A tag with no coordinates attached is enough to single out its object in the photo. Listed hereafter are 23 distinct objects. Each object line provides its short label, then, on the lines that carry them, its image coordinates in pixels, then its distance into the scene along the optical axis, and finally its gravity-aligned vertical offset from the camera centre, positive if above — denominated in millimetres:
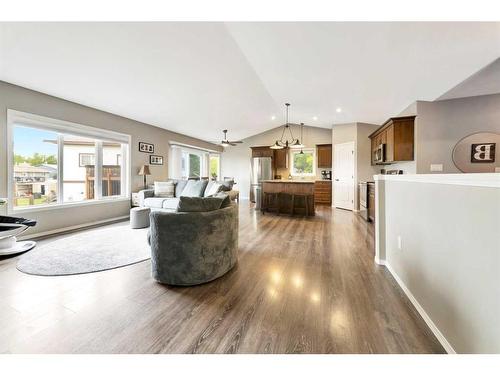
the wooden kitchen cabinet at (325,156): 8078 +1075
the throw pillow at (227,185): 4633 +2
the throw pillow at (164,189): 5444 -105
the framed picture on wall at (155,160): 6207 +751
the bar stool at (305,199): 5758 -375
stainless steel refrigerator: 8547 +550
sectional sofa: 4789 -158
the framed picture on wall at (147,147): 5848 +1052
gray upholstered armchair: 2129 -608
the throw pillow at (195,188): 5091 -66
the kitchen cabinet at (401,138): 4270 +931
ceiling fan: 6656 +1284
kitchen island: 5738 -301
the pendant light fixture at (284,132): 8930 +2152
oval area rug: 2480 -913
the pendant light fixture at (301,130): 8687 +2182
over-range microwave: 5035 +758
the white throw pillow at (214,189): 4606 -82
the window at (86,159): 4642 +571
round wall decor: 3865 +563
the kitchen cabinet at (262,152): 8641 +1326
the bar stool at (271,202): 6086 -484
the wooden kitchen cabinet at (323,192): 7918 -268
